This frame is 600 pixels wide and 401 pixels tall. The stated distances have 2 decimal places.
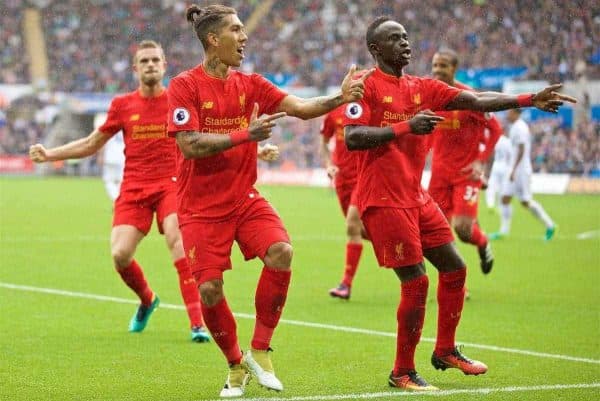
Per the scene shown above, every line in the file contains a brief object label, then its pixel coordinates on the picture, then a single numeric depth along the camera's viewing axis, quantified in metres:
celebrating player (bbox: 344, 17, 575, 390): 7.50
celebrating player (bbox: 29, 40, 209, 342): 9.98
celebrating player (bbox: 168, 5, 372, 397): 7.34
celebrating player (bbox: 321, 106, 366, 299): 12.88
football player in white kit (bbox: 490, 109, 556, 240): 20.47
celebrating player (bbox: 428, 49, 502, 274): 12.62
